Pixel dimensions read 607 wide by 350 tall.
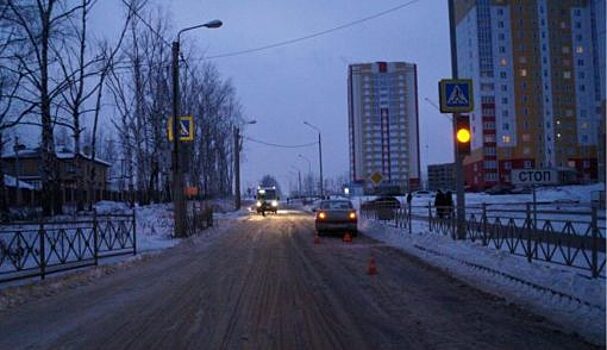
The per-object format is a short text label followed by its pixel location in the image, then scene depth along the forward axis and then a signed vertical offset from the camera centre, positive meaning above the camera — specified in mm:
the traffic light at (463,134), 19234 +1762
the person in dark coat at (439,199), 29453 -340
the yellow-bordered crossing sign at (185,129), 26766 +3022
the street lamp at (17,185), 51719 +1612
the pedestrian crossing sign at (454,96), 19531 +2996
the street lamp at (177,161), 25805 +1582
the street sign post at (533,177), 17062 +348
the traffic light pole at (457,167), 19086 +770
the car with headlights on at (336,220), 26781 -1069
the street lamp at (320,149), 67125 +4982
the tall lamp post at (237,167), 64081 +3191
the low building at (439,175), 156925 +4498
